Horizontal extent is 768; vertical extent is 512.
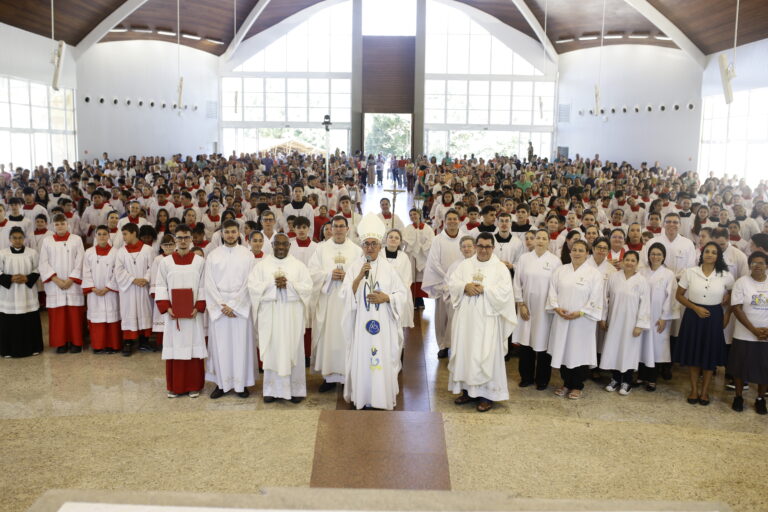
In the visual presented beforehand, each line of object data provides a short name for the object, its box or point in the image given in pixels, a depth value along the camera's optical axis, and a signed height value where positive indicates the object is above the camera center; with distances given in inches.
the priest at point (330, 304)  289.0 -50.1
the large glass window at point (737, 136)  901.2 +81.8
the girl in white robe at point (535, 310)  292.7 -51.9
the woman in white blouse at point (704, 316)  274.4 -50.0
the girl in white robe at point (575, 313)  277.1 -49.5
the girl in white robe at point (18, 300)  327.0 -56.5
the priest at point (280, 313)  267.1 -50.4
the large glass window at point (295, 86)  1406.3 +213.6
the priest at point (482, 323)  261.1 -52.1
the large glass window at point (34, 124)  875.4 +84.9
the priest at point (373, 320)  253.4 -49.4
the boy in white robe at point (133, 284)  335.0 -48.7
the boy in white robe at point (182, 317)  276.4 -53.4
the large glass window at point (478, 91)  1397.6 +208.3
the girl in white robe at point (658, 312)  291.6 -51.6
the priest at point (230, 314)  273.4 -51.1
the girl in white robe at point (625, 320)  285.0 -54.5
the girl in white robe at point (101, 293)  335.0 -53.4
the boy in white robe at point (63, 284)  334.6 -49.2
